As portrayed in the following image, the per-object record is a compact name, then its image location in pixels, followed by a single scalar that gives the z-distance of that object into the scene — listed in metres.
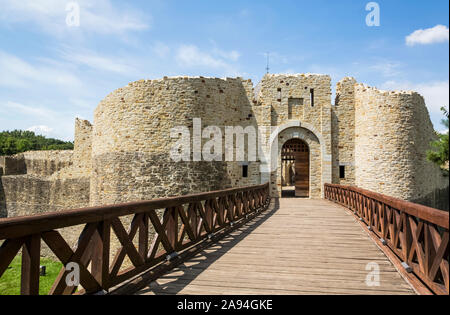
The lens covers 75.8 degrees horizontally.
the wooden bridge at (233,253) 2.34
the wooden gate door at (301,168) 14.91
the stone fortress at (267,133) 12.10
